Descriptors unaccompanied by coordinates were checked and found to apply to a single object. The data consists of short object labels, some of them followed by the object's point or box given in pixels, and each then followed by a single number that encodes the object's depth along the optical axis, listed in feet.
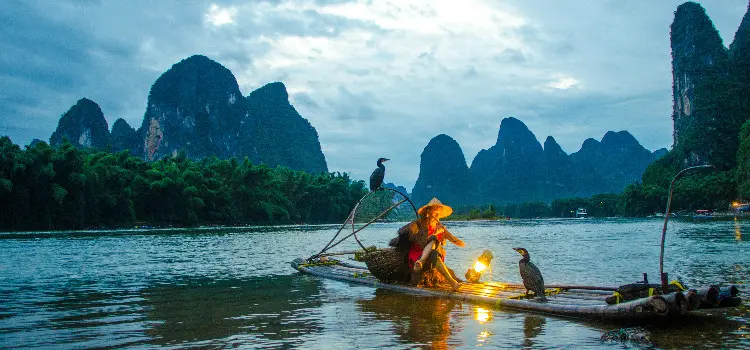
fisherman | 26.03
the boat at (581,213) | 303.42
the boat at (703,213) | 174.62
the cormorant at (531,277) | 21.65
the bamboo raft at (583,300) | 17.31
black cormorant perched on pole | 33.12
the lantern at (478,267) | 26.49
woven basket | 28.71
